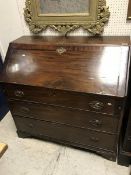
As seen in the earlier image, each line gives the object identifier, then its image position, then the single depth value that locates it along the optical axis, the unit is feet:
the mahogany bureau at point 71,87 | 4.22
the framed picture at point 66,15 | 4.90
